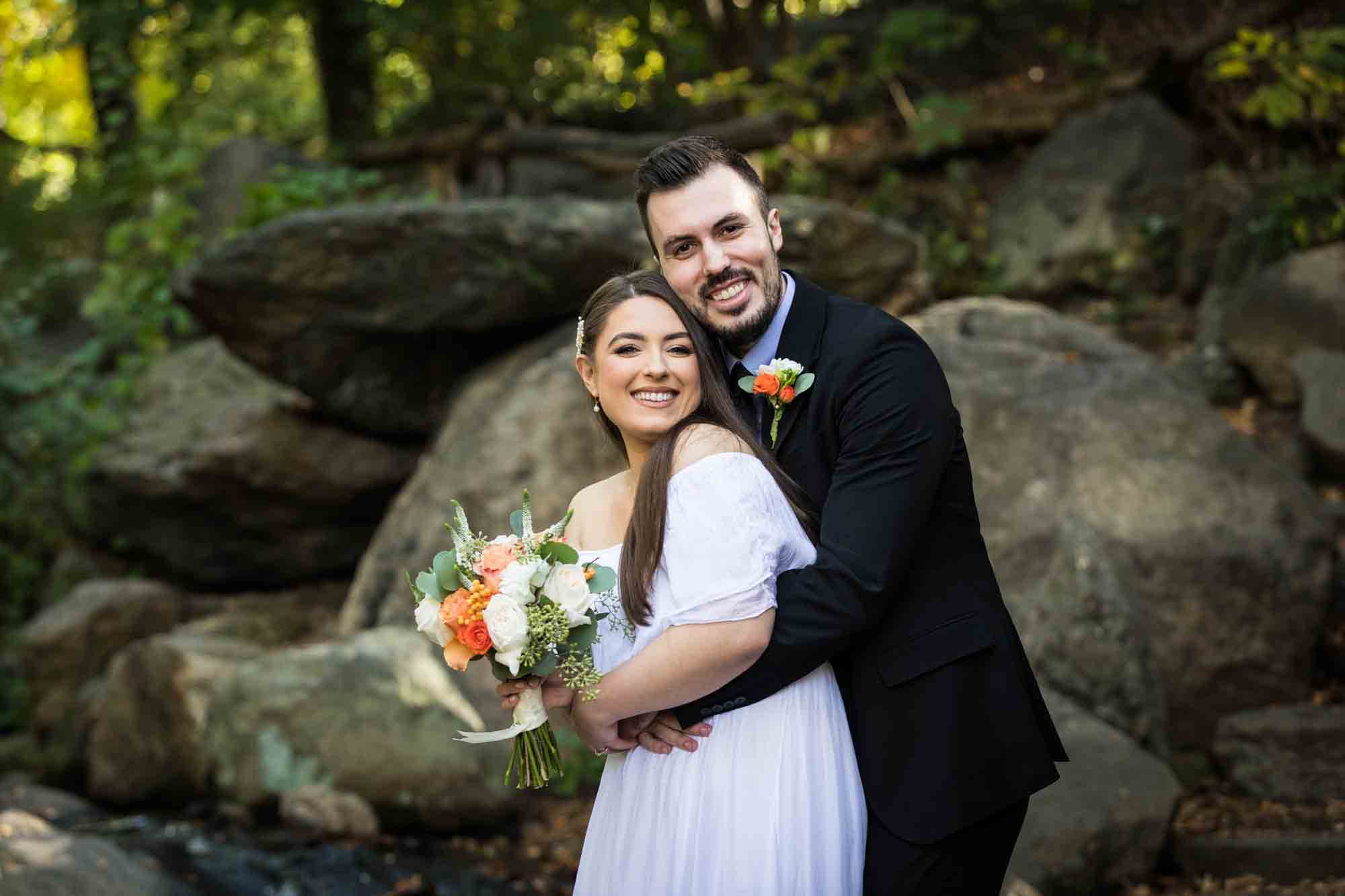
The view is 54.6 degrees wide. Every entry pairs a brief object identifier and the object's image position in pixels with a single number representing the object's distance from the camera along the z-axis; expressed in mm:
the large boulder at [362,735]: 6125
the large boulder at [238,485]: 9023
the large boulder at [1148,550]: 5582
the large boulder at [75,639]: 8211
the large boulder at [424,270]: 7871
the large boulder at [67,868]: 4723
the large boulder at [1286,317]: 7727
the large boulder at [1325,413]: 7125
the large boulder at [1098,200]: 9828
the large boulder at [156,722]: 6840
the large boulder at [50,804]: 6703
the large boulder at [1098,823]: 4605
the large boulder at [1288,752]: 5230
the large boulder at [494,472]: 7434
